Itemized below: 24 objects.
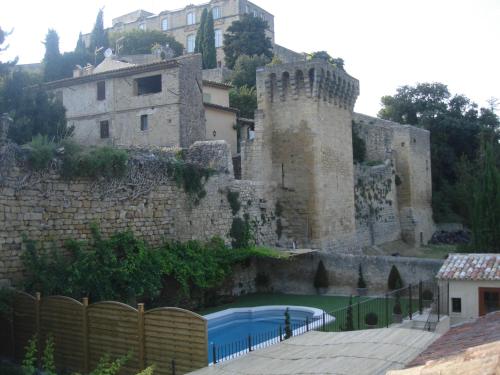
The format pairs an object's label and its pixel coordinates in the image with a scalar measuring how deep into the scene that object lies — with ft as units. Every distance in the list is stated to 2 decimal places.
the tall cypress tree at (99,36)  179.67
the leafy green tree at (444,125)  153.07
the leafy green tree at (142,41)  203.92
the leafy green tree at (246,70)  158.30
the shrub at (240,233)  75.10
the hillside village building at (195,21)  240.16
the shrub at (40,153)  48.14
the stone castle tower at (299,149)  87.20
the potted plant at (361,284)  71.67
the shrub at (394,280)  69.36
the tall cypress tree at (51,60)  140.97
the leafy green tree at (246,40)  196.13
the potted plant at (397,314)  53.83
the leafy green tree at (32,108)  84.38
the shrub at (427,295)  65.44
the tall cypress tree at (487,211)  74.69
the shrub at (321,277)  74.84
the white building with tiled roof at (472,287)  48.19
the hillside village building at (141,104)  94.68
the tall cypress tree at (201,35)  198.48
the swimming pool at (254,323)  53.62
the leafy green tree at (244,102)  130.11
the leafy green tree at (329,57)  176.29
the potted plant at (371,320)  54.19
